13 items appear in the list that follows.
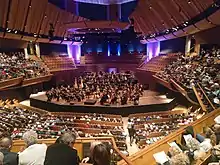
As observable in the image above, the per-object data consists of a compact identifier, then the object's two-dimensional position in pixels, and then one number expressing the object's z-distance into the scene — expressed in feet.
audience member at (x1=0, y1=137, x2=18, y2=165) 6.42
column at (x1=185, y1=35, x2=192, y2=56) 43.83
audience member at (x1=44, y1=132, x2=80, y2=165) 6.14
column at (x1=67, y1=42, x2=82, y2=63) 61.79
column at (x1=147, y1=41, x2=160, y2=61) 58.48
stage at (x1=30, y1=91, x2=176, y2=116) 31.33
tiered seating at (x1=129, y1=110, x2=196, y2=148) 20.11
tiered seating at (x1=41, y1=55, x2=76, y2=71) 50.90
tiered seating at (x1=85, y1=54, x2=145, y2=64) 58.18
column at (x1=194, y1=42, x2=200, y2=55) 40.19
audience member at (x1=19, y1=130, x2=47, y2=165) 6.84
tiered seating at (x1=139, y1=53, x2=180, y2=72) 46.89
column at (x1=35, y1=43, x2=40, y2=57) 50.67
